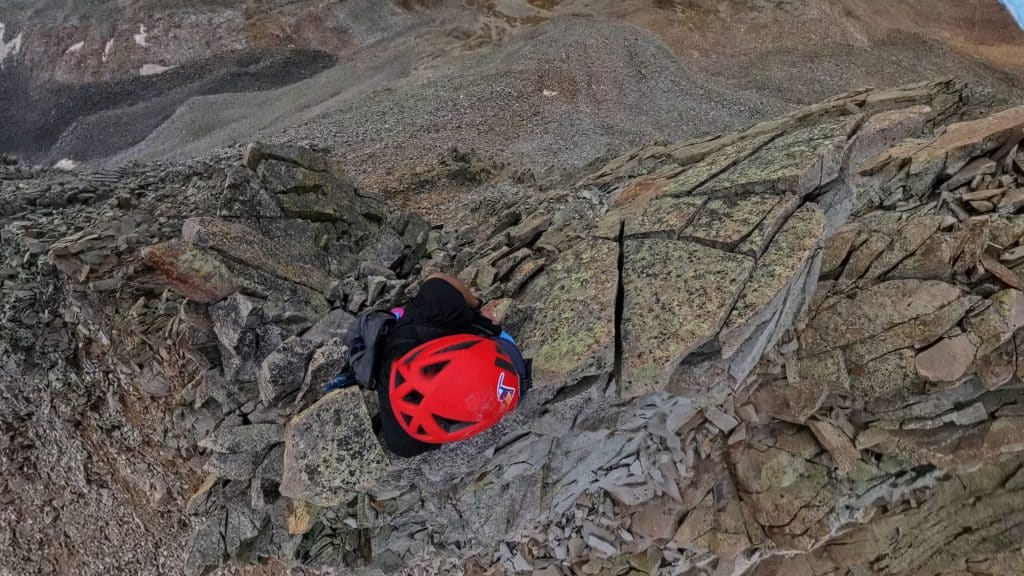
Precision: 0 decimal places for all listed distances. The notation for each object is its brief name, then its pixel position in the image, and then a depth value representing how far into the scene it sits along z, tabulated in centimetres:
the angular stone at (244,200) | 805
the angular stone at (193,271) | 646
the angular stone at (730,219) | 625
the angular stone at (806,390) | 711
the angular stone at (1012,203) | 676
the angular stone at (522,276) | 726
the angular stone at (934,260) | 664
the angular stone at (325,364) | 645
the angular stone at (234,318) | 684
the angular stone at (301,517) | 658
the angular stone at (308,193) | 861
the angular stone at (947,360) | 635
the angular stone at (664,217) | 674
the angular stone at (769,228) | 604
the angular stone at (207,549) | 719
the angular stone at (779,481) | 751
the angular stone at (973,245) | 651
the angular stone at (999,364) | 644
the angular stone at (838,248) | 732
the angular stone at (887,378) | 671
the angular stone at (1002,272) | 628
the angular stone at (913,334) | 646
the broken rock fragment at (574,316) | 587
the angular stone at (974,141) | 734
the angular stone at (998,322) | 619
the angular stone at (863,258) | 712
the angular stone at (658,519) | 816
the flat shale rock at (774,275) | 575
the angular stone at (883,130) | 708
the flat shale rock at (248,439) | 671
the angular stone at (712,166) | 736
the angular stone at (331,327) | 691
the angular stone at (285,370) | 656
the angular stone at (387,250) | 897
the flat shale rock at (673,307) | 570
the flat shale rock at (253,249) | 698
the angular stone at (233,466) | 679
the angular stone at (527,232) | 821
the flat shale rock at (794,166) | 643
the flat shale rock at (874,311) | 661
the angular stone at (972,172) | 725
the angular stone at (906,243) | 687
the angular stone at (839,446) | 723
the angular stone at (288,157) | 848
